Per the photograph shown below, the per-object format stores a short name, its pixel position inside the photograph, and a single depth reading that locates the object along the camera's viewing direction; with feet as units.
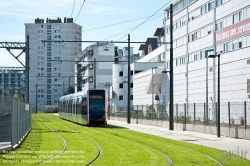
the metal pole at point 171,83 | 121.17
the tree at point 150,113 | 161.19
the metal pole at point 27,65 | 129.80
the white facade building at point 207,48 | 164.76
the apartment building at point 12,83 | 540.60
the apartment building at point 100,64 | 428.15
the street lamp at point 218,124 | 94.20
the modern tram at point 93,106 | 140.56
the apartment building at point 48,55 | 549.13
